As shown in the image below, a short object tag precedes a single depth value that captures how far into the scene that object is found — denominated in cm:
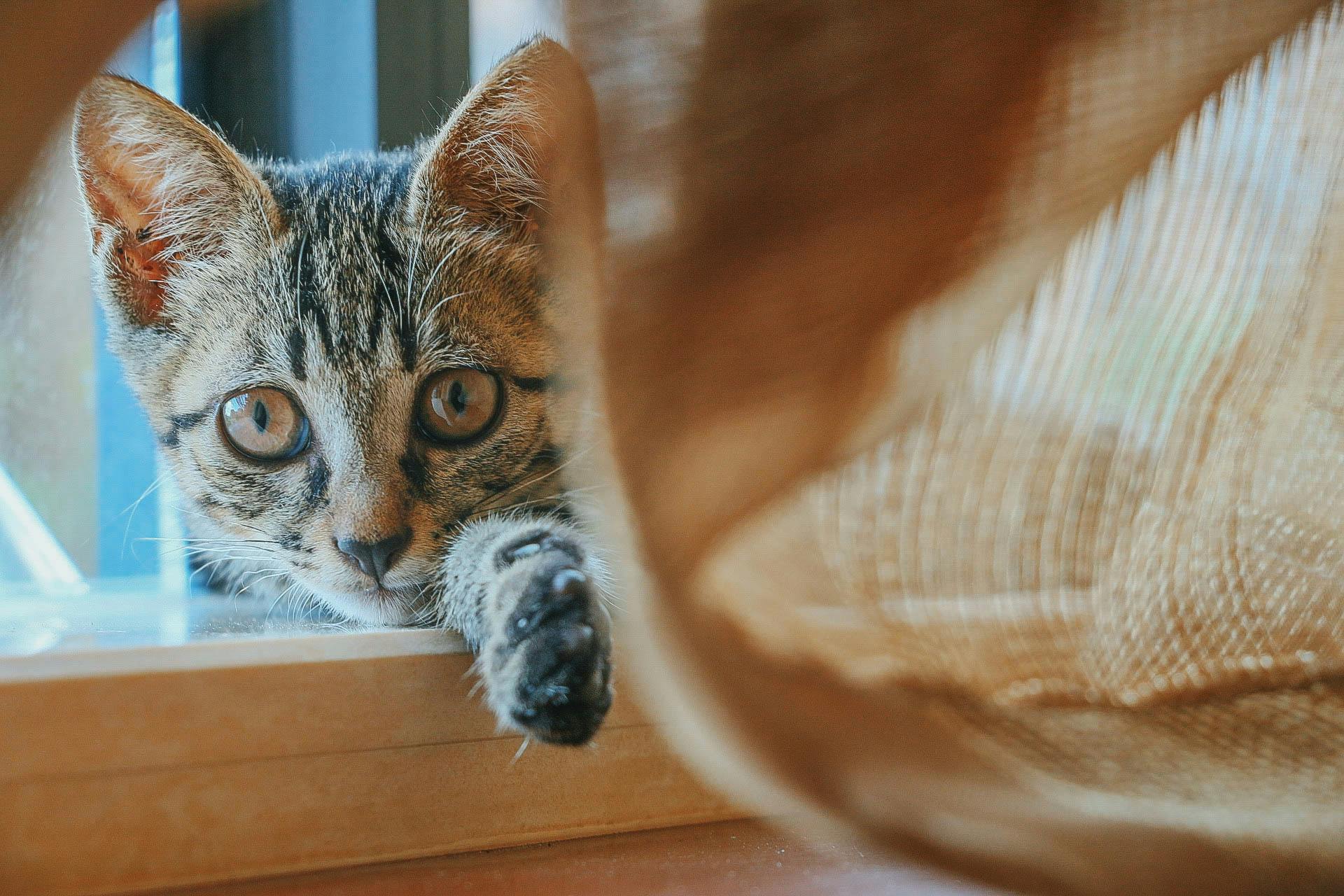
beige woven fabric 28
